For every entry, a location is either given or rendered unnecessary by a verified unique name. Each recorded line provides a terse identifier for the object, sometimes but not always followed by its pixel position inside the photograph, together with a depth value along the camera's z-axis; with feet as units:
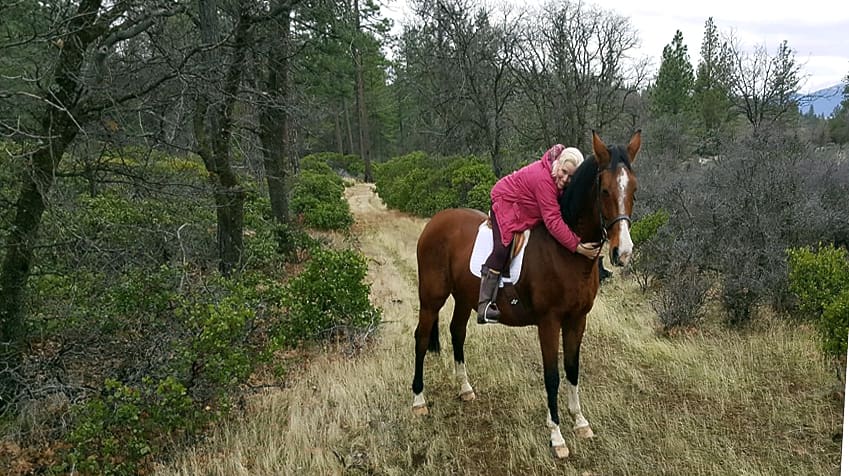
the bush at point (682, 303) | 20.02
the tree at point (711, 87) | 85.99
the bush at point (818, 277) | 16.07
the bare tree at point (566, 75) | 70.23
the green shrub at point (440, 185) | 55.47
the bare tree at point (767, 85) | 70.54
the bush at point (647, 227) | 29.53
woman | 11.76
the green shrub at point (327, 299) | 20.70
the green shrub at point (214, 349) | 13.42
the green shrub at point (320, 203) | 48.06
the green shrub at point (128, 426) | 11.50
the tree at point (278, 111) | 26.27
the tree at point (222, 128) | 19.13
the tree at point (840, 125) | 81.25
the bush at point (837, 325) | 13.14
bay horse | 10.55
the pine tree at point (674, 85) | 114.32
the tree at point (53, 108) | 13.74
